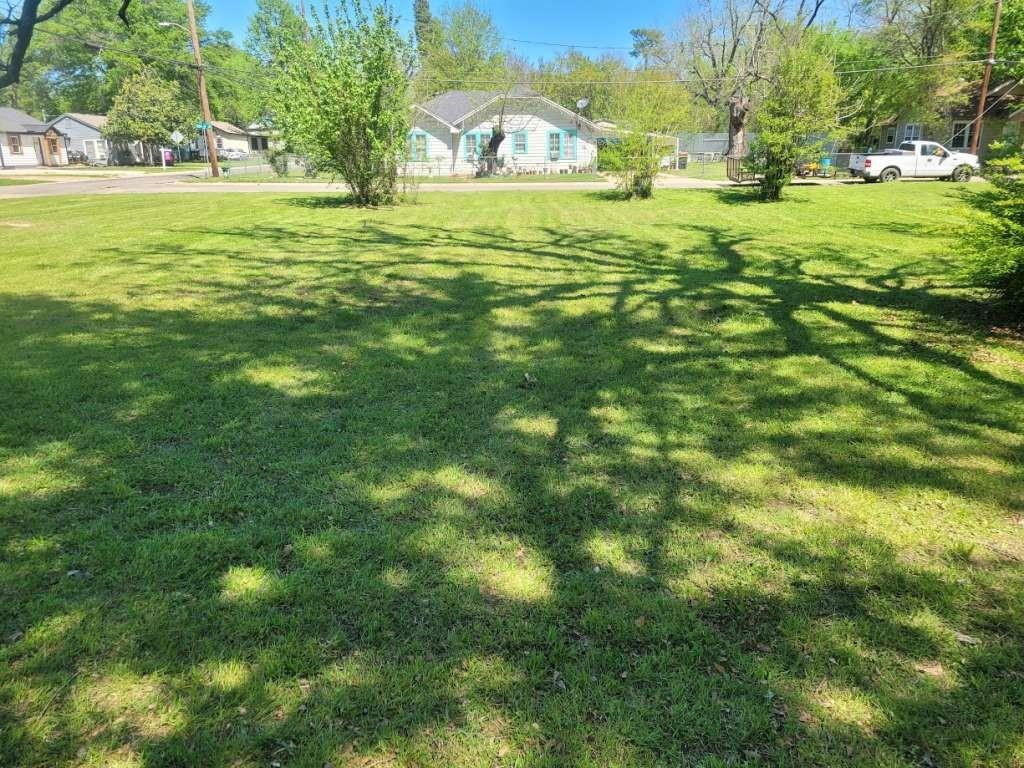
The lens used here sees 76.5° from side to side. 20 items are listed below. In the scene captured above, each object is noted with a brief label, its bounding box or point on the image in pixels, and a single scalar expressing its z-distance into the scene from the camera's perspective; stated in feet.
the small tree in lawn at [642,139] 61.36
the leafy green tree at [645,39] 232.12
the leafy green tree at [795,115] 56.34
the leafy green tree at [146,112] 158.34
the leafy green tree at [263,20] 198.29
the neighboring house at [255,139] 223.02
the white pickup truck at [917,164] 85.66
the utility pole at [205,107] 94.22
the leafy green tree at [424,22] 189.08
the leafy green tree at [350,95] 50.26
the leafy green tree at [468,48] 168.35
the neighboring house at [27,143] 170.30
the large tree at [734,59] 112.88
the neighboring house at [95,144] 185.06
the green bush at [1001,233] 19.39
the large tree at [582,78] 168.45
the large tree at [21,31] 13.21
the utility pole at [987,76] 87.20
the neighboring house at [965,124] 107.77
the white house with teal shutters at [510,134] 124.98
